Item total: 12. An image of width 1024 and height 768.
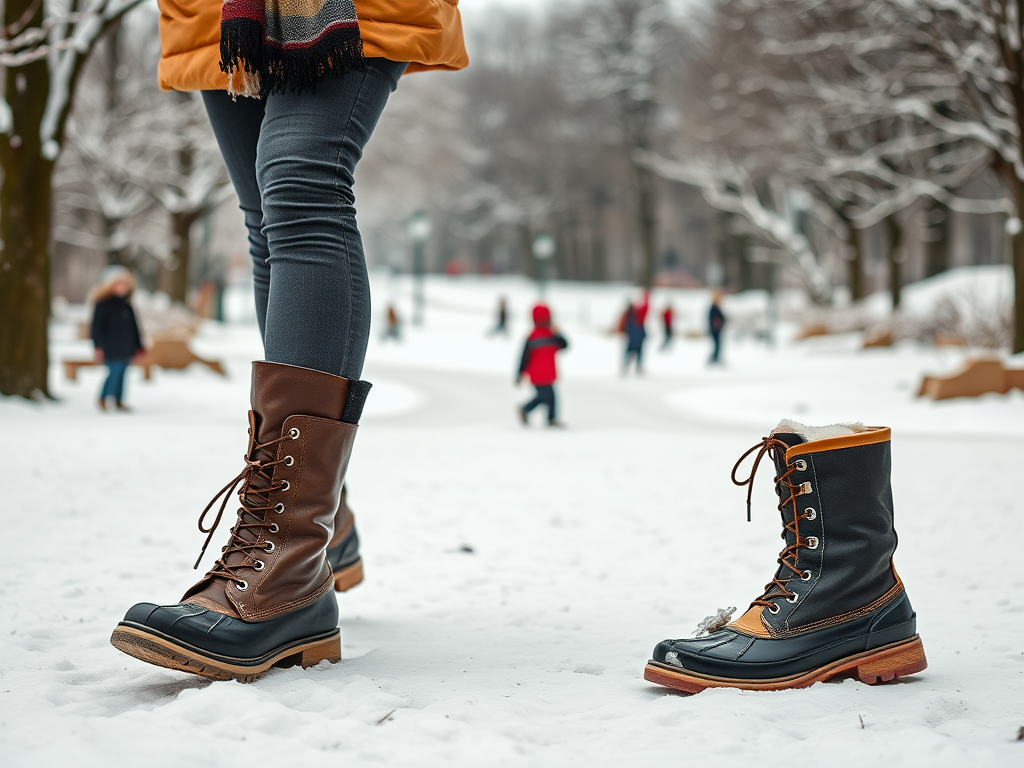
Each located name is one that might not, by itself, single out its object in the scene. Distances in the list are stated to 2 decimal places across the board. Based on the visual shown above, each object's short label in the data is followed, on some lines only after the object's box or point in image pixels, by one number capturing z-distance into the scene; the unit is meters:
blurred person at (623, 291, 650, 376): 17.48
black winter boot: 1.84
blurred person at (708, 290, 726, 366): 19.28
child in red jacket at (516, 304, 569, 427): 9.89
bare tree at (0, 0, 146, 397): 9.14
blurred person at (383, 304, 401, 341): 24.58
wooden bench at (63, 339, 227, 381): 13.93
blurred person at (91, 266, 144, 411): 10.13
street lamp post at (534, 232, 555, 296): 31.56
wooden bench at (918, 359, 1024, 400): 10.61
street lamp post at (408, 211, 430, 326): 27.33
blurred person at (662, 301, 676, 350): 23.52
